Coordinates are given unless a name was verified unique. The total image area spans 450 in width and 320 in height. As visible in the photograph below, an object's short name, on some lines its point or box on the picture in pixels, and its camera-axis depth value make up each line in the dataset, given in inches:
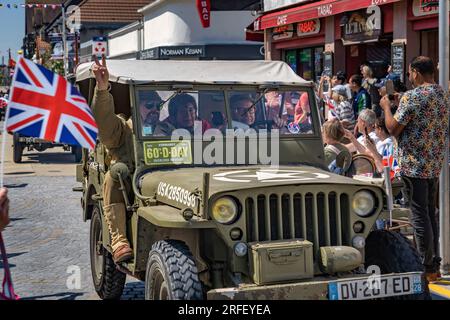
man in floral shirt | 271.1
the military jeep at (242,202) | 190.4
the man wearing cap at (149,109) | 248.7
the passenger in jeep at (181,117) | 249.1
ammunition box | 188.7
